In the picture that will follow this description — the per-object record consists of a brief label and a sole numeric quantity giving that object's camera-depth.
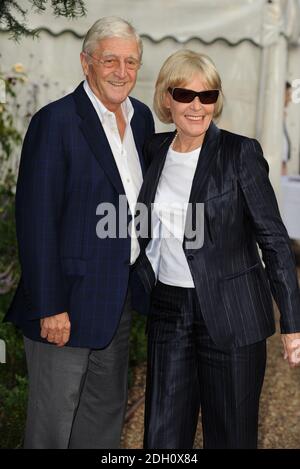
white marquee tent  6.59
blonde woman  3.06
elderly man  3.16
